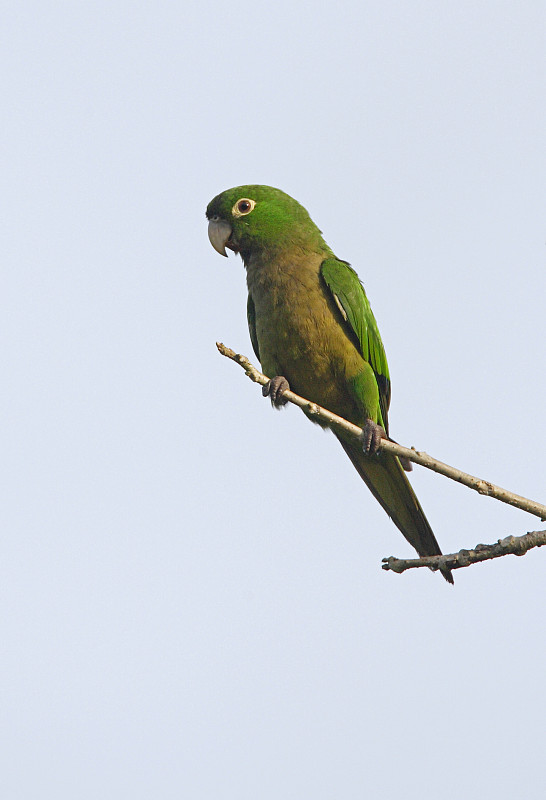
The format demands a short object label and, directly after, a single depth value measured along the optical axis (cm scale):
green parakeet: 1233
